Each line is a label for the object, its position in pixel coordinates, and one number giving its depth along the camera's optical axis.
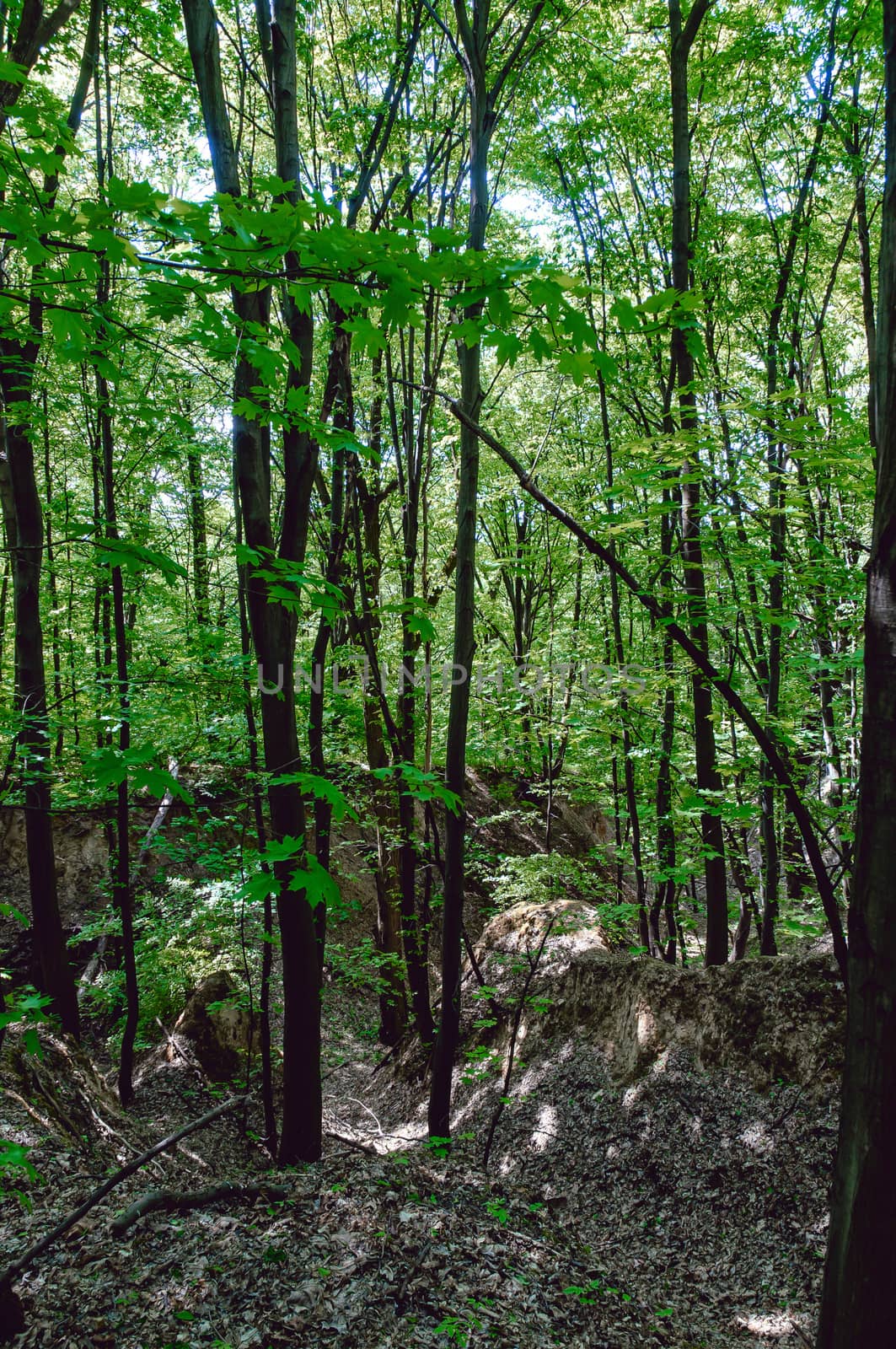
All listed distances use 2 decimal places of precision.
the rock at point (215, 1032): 8.66
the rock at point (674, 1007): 5.42
